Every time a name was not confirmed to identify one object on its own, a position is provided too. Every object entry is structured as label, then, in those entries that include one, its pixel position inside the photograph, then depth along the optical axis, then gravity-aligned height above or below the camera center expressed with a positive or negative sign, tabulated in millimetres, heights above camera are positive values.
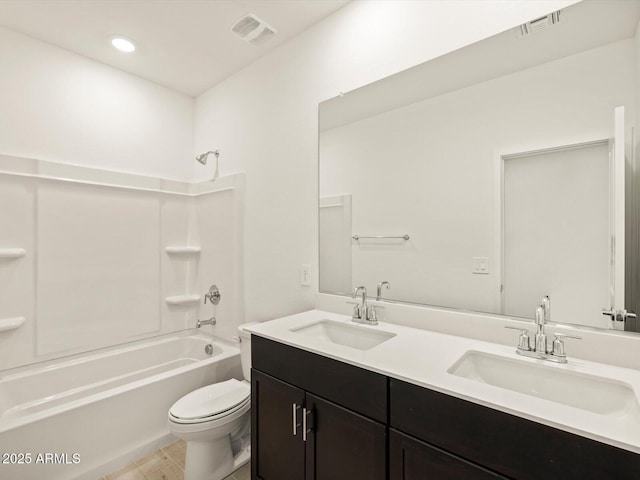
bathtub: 1605 -1012
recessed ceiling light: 2152 +1355
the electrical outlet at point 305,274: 2028 -226
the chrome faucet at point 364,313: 1617 -380
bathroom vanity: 755 -528
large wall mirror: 1120 +280
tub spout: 2693 -703
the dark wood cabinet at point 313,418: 1099 -707
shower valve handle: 2676 -472
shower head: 2713 +715
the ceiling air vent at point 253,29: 1955 +1342
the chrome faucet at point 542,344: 1078 -369
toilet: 1649 -987
